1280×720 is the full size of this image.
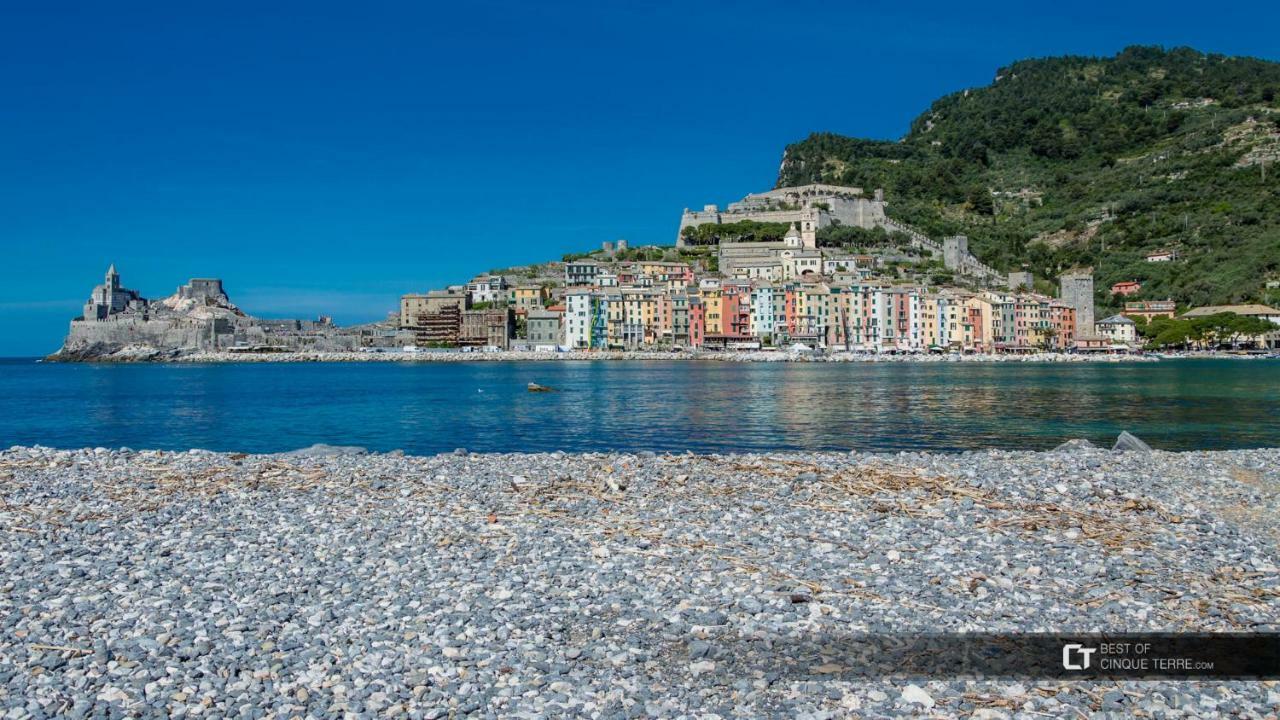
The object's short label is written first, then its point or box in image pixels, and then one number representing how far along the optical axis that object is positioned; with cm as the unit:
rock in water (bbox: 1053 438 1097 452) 1564
